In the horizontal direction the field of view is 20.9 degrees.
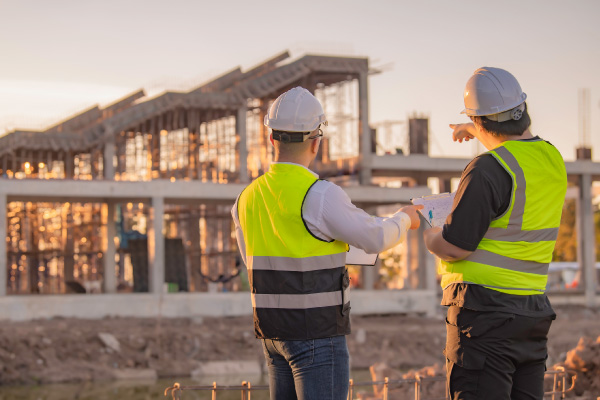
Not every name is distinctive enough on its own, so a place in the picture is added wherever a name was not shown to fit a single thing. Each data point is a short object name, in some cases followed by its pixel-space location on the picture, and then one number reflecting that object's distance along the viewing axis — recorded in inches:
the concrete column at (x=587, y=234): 2749.6
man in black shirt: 231.2
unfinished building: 2363.2
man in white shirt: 225.2
